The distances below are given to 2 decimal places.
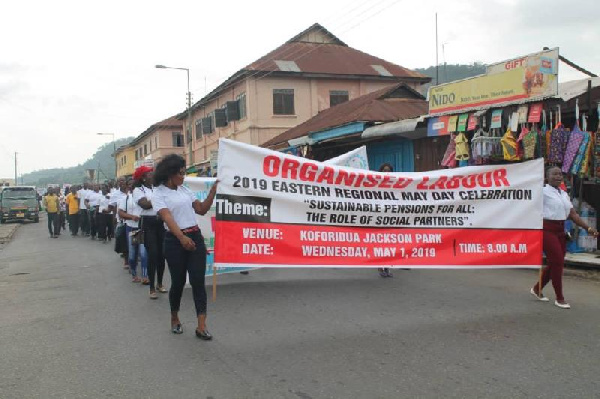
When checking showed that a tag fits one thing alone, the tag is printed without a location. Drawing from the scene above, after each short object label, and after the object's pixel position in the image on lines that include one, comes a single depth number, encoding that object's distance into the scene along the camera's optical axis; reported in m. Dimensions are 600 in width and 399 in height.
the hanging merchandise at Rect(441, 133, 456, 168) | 11.02
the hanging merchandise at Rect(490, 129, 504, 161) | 9.77
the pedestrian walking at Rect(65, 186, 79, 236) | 19.28
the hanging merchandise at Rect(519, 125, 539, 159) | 9.20
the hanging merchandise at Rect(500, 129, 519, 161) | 9.50
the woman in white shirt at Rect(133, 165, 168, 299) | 7.34
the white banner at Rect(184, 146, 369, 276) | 7.90
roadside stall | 8.82
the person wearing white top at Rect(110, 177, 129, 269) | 9.61
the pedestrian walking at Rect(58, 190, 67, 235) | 22.14
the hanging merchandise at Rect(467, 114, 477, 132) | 10.36
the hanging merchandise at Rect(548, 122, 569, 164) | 8.90
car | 27.78
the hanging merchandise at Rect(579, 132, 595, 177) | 8.68
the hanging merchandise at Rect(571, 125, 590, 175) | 8.70
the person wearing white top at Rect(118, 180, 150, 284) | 8.39
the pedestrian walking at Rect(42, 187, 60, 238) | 18.98
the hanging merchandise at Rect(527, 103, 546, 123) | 9.13
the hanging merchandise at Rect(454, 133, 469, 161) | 10.61
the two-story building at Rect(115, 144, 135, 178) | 69.75
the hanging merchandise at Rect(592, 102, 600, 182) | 8.66
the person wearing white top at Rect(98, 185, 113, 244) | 16.15
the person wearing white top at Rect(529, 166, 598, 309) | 6.33
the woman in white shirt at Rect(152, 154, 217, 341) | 5.19
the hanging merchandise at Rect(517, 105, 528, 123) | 9.38
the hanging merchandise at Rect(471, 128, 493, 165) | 9.77
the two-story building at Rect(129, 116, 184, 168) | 51.62
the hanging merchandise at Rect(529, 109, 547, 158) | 9.21
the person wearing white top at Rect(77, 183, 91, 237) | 18.59
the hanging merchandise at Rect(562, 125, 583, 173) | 8.75
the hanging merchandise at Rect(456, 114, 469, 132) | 10.58
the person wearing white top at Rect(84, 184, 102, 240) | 17.56
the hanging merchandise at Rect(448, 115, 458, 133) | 10.81
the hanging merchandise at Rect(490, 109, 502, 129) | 9.87
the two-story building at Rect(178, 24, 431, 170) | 29.14
